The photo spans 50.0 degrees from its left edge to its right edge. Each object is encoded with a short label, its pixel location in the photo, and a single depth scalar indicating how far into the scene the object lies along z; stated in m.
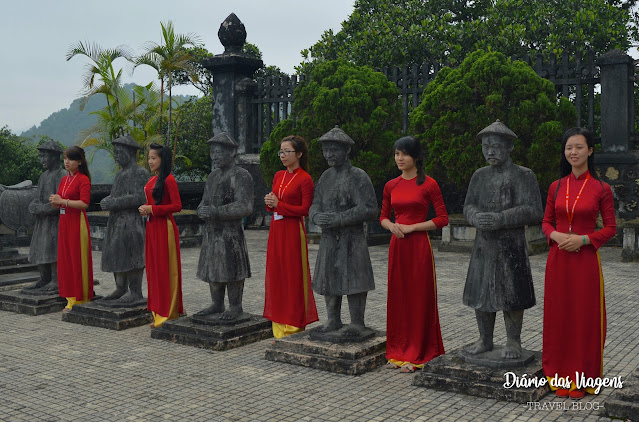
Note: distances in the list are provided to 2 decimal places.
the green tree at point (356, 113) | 13.73
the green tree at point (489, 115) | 12.17
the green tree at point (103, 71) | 17.14
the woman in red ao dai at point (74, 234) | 7.74
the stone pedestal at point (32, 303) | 7.94
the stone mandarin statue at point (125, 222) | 7.34
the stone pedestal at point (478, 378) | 4.67
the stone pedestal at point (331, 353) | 5.46
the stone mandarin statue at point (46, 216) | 8.05
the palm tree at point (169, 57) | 16.69
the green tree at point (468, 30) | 16.69
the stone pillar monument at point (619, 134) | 12.91
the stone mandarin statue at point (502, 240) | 4.94
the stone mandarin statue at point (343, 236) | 5.77
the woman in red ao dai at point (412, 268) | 5.43
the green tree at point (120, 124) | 17.22
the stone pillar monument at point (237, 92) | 17.41
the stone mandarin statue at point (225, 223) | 6.46
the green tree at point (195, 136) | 23.06
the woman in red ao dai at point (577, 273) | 4.67
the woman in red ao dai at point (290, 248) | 6.23
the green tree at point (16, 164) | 23.02
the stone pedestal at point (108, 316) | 7.12
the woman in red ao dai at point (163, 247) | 6.93
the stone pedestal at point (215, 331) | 6.26
